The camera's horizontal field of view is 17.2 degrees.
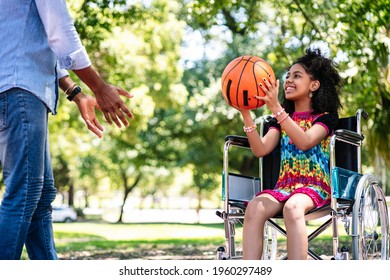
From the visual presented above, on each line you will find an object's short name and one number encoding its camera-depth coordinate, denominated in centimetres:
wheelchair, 729
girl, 717
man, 537
